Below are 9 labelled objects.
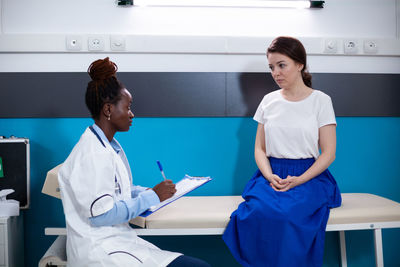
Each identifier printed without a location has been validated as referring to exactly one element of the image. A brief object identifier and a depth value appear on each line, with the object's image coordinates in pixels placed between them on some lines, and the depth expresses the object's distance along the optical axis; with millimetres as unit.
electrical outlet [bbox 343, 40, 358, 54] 2219
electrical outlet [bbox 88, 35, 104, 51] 2092
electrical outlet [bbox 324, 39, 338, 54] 2199
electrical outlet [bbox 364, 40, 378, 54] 2230
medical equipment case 2027
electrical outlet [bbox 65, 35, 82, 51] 2092
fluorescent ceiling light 2131
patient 1580
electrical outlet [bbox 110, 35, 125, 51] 2098
